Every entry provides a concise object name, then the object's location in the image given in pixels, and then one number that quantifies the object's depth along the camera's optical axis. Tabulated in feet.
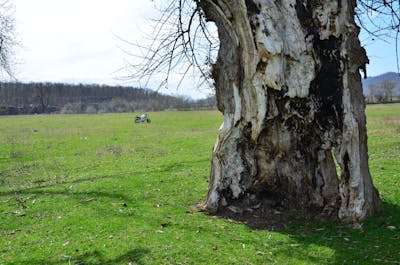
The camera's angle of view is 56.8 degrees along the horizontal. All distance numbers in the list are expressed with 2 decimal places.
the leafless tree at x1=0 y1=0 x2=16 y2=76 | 67.30
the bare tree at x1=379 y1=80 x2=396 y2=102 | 266.08
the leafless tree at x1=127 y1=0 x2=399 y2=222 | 22.03
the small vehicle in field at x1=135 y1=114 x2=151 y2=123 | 165.00
